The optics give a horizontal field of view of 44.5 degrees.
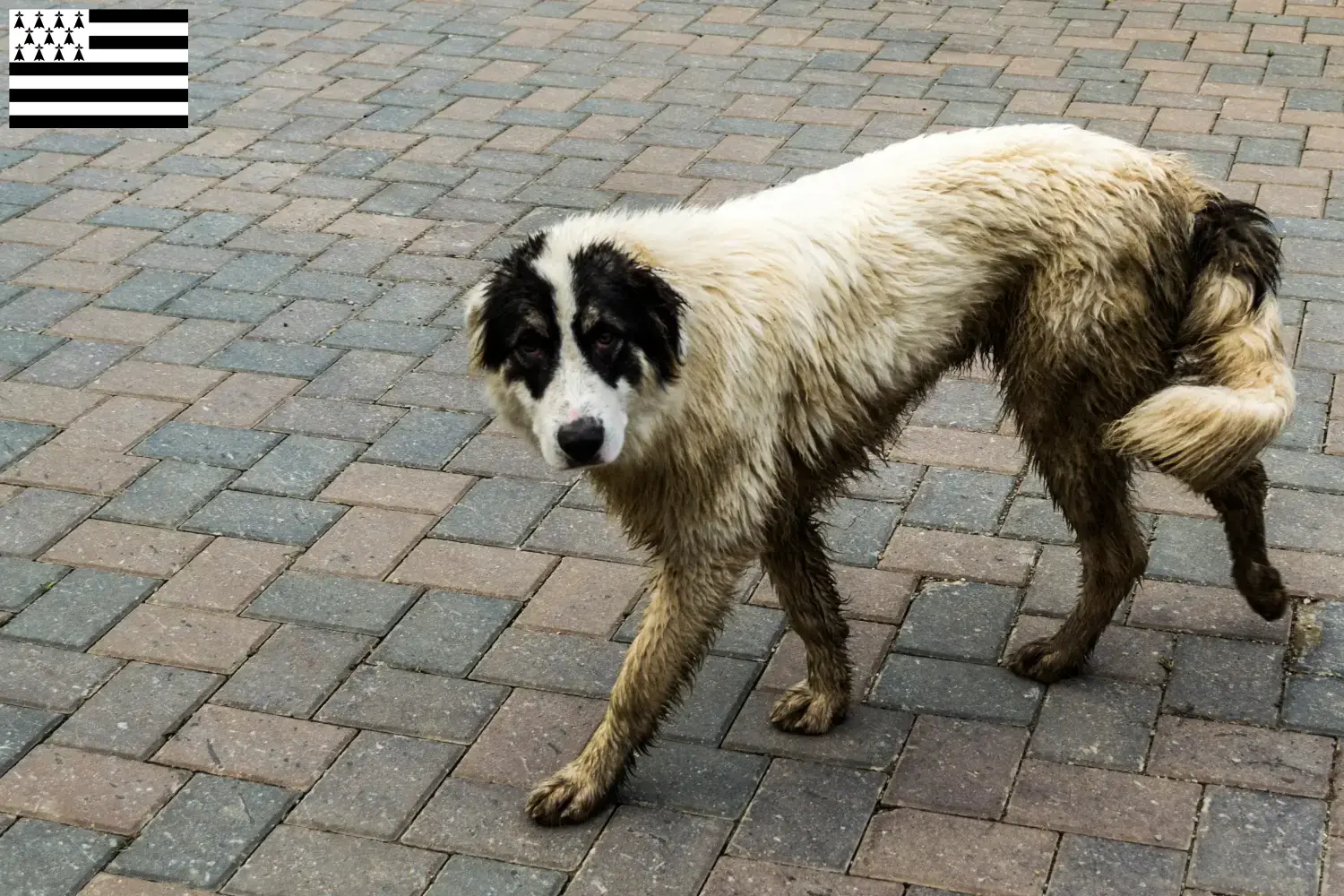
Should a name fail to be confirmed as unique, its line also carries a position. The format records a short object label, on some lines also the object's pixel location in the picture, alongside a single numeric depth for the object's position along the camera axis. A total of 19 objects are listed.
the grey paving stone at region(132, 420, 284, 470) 5.36
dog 3.59
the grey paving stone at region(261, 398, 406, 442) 5.52
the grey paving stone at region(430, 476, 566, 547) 4.96
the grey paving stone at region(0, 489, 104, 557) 4.89
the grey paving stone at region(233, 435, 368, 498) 5.20
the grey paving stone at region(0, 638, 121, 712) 4.21
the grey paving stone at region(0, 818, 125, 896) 3.60
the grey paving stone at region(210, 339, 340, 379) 5.91
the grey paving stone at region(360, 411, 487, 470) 5.38
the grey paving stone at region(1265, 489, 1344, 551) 4.77
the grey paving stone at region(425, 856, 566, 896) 3.58
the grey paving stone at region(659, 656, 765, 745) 4.12
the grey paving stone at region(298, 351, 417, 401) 5.76
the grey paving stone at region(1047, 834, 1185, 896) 3.53
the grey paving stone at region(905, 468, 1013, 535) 4.99
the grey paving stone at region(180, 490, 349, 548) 4.96
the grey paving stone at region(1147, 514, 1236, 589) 4.68
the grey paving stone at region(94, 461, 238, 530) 5.04
